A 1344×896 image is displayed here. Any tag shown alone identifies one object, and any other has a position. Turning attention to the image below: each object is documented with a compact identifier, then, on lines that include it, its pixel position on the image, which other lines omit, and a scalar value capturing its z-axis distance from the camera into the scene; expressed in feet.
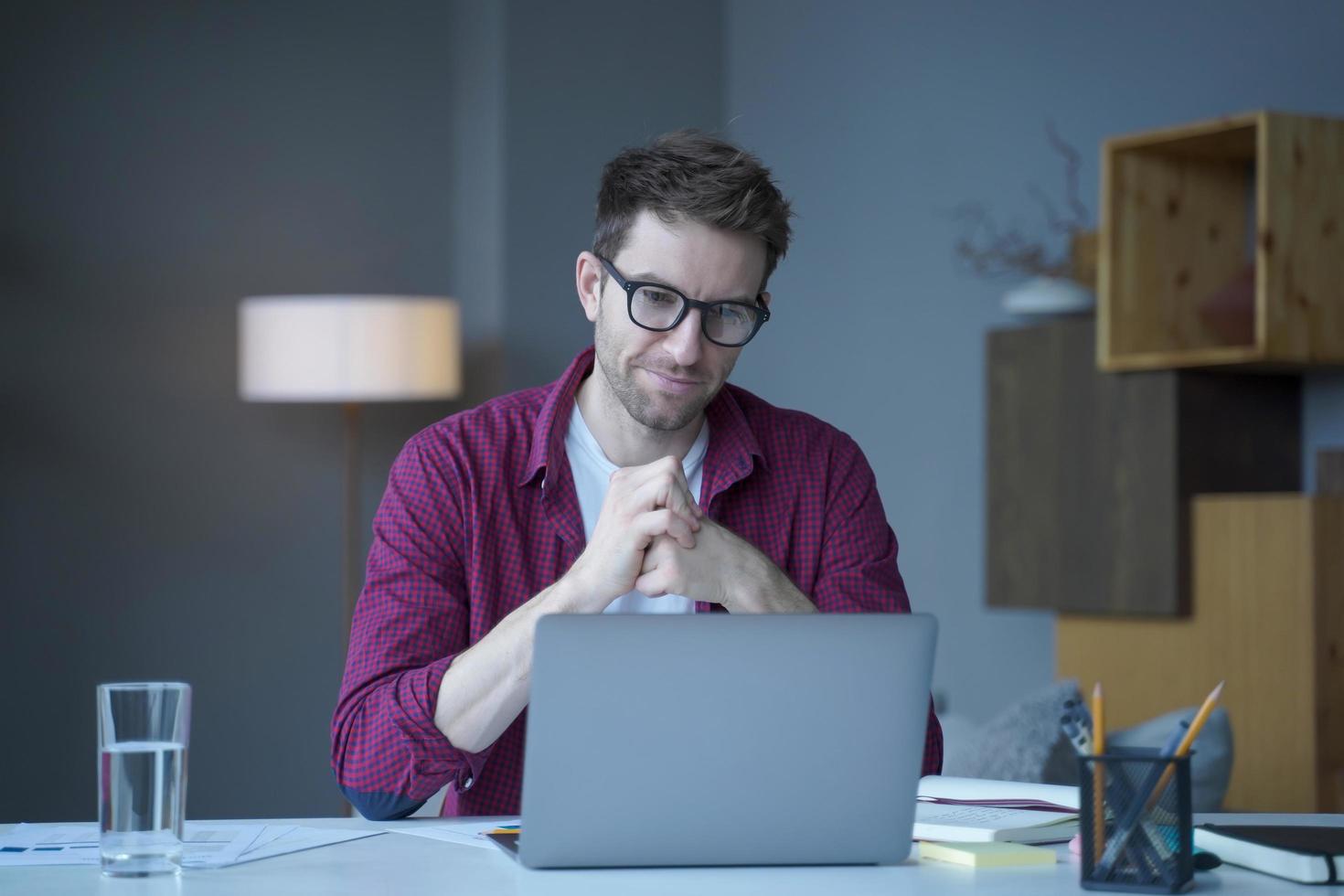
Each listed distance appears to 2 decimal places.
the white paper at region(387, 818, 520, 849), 9.63
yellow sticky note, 9.33
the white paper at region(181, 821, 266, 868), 9.30
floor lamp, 22.08
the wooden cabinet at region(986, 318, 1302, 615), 18.45
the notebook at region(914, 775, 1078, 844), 9.63
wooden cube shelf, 17.10
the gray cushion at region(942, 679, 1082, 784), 13.25
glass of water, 9.11
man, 10.39
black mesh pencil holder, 8.94
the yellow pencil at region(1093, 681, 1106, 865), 8.96
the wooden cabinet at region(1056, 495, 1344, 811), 16.90
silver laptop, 8.95
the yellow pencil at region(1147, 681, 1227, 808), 8.95
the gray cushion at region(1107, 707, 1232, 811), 13.19
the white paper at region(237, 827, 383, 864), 9.47
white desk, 8.92
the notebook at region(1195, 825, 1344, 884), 9.10
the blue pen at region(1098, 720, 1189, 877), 8.94
